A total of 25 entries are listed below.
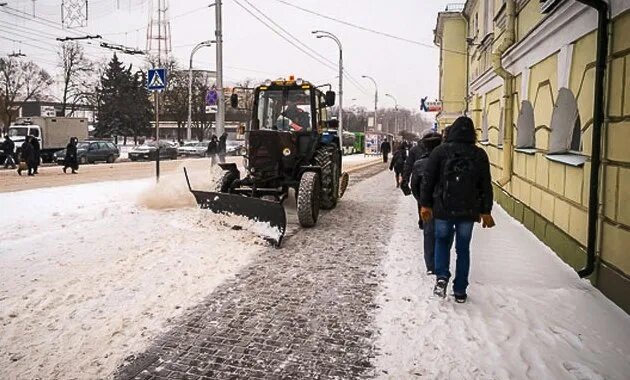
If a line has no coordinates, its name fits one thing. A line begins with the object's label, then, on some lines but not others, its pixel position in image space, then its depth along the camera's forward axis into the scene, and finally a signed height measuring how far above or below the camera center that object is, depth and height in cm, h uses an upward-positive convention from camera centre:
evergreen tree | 5584 +475
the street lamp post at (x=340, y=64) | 3102 +546
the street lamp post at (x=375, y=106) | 5082 +455
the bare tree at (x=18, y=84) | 5119 +665
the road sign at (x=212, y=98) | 1661 +163
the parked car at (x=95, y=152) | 2814 -37
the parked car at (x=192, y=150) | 3869 -23
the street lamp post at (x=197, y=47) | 2867 +583
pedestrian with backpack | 476 -41
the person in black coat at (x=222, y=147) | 1568 +1
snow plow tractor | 884 -11
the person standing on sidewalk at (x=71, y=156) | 1997 -44
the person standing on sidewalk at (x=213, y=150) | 1755 -11
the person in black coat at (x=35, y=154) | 1884 -37
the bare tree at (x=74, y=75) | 5359 +783
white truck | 2798 +81
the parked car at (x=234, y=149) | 4057 -11
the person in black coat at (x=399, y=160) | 1530 -30
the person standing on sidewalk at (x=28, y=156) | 1861 -43
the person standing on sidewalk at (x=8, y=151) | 2266 -32
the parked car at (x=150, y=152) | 3406 -40
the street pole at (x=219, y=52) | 1616 +308
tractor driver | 1012 +61
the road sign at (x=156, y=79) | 1212 +162
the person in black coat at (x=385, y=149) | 3291 +5
